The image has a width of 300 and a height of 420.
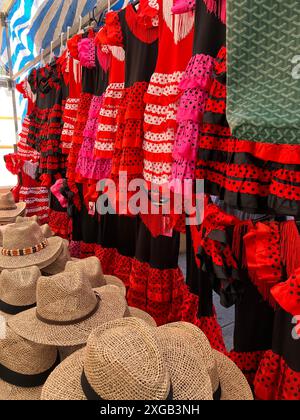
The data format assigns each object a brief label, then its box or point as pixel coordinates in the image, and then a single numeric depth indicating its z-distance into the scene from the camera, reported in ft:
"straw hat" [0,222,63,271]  6.47
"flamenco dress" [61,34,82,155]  8.39
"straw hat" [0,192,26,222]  10.21
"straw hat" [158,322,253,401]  3.31
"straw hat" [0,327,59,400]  3.96
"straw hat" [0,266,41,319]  5.13
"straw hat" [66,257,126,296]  5.74
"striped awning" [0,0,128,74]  10.21
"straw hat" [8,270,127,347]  4.12
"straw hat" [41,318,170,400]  2.62
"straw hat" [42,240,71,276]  6.88
